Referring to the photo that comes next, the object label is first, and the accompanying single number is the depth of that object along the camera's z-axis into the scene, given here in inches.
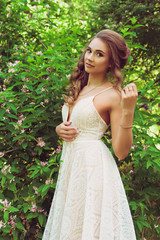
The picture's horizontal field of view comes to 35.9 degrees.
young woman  57.9
